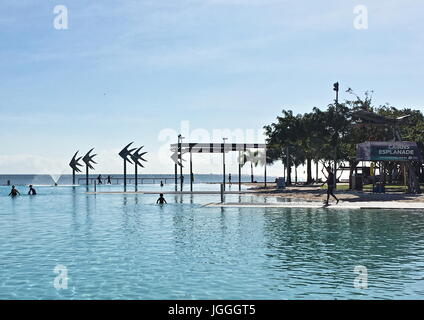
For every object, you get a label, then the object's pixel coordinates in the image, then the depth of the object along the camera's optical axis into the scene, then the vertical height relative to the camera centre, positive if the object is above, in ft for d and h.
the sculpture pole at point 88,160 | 346.33 +9.50
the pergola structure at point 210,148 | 285.84 +14.31
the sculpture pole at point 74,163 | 359.25 +7.73
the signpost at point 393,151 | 143.74 +5.30
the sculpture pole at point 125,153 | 293.23 +12.05
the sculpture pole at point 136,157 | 297.12 +9.61
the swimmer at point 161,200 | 132.84 -7.93
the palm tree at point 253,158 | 343.36 +9.82
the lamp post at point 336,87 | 159.72 +27.72
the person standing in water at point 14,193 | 201.57 -8.08
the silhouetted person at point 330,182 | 105.29 -2.88
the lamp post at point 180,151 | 250.37 +11.70
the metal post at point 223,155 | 287.89 +9.80
